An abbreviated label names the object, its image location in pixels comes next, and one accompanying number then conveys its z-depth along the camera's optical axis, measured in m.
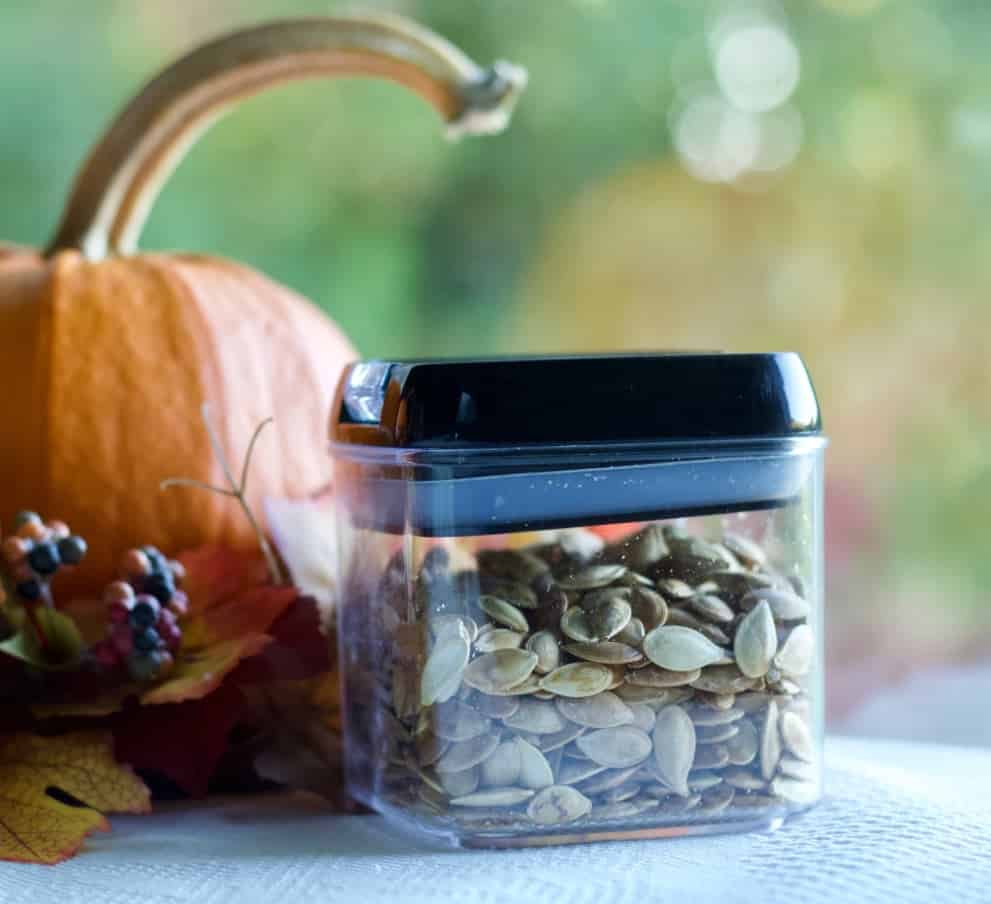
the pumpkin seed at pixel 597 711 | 0.50
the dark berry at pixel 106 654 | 0.58
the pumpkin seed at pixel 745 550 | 0.55
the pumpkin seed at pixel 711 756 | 0.51
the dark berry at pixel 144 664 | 0.58
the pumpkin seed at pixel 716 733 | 0.51
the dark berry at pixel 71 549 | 0.58
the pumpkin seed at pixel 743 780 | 0.52
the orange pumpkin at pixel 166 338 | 0.67
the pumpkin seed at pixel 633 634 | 0.50
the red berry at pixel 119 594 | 0.58
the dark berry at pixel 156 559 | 0.60
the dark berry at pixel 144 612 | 0.58
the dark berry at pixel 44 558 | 0.57
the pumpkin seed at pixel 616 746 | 0.50
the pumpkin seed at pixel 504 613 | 0.50
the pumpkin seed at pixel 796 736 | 0.53
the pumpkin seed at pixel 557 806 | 0.50
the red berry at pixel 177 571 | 0.60
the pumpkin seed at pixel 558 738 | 0.50
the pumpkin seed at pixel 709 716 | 0.51
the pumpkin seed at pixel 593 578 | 0.51
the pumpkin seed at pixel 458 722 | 0.50
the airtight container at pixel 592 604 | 0.49
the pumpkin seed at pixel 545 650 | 0.50
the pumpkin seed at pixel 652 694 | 0.50
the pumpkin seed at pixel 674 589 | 0.51
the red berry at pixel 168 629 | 0.58
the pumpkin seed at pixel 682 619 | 0.51
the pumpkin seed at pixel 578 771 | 0.50
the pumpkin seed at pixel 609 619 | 0.50
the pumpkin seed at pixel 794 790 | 0.53
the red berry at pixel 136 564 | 0.59
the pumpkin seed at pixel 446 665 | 0.50
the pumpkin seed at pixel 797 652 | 0.53
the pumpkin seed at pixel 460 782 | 0.50
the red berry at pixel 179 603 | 0.60
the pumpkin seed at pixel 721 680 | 0.51
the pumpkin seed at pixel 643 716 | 0.50
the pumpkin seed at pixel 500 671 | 0.50
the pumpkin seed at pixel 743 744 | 0.52
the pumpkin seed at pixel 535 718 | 0.50
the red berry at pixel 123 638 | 0.58
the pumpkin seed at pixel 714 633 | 0.51
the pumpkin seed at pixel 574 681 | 0.50
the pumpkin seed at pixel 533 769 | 0.50
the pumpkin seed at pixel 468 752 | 0.50
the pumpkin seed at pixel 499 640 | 0.50
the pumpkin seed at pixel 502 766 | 0.50
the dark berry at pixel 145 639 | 0.58
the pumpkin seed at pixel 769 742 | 0.52
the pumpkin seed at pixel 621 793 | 0.51
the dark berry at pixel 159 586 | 0.59
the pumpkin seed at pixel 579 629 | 0.50
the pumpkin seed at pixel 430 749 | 0.51
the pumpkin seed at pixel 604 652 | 0.50
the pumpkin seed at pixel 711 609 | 0.51
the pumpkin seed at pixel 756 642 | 0.52
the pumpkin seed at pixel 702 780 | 0.51
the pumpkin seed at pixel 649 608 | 0.51
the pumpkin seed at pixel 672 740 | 0.51
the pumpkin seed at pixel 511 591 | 0.51
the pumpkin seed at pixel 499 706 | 0.50
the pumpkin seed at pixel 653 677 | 0.50
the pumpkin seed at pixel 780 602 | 0.52
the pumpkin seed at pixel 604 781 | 0.50
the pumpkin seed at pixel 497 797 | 0.50
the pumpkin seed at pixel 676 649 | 0.50
